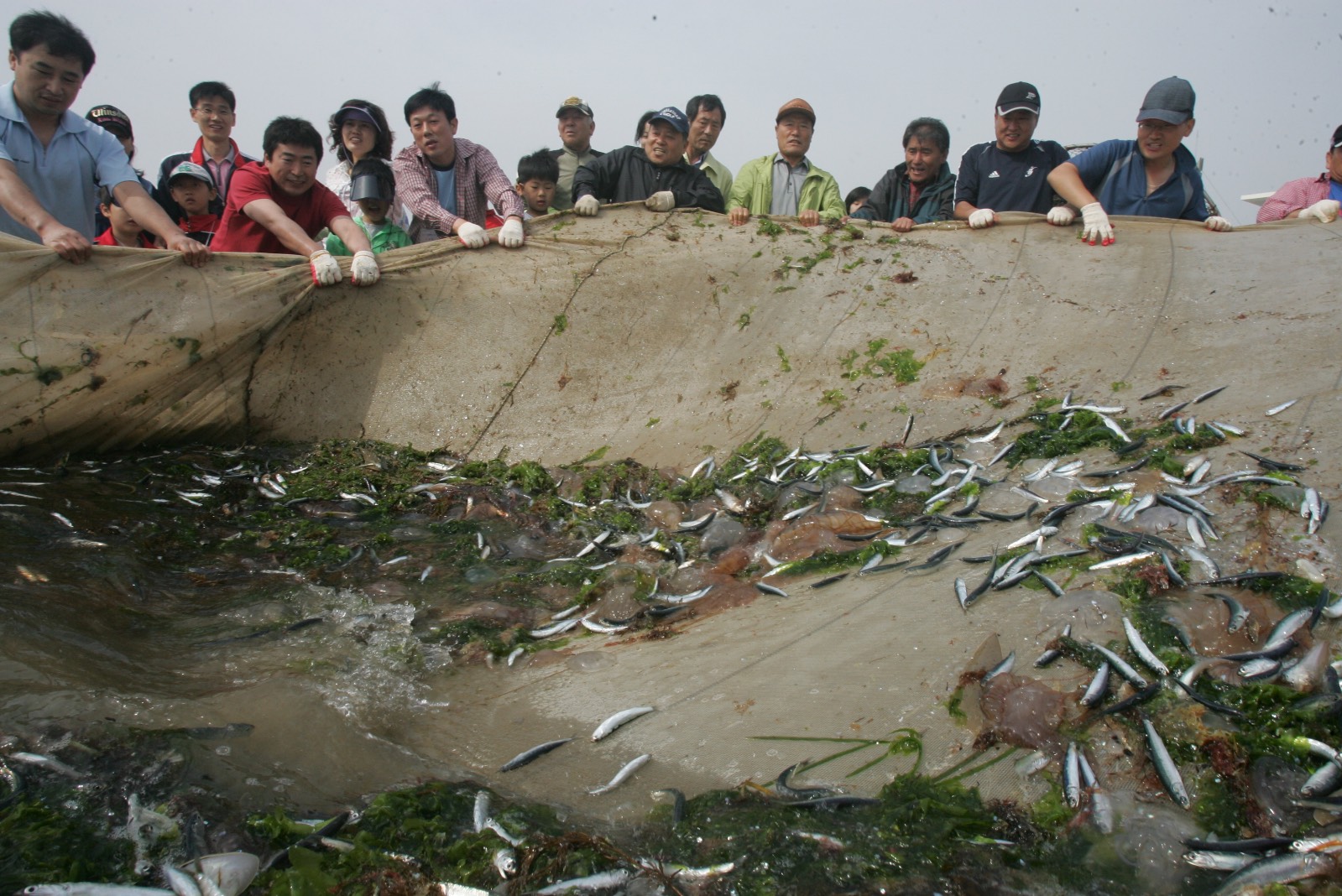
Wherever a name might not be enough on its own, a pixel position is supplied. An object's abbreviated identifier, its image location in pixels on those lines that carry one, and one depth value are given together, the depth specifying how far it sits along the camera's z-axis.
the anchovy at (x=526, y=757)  2.84
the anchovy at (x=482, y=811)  2.45
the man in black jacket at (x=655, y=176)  6.70
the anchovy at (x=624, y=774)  2.71
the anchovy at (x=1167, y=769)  2.35
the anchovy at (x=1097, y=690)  2.65
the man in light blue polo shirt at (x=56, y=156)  4.99
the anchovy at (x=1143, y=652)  2.71
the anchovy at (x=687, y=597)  3.91
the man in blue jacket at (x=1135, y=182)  5.79
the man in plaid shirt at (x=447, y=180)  6.42
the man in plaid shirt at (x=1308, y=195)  5.95
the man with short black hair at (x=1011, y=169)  6.05
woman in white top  6.52
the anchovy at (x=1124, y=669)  2.67
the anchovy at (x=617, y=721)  2.95
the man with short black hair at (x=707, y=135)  7.25
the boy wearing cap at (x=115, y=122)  7.01
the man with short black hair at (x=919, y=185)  6.79
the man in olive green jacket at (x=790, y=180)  7.03
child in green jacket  6.39
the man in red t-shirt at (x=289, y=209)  6.00
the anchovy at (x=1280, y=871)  2.07
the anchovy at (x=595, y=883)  2.17
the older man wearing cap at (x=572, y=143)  7.51
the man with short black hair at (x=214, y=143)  6.68
